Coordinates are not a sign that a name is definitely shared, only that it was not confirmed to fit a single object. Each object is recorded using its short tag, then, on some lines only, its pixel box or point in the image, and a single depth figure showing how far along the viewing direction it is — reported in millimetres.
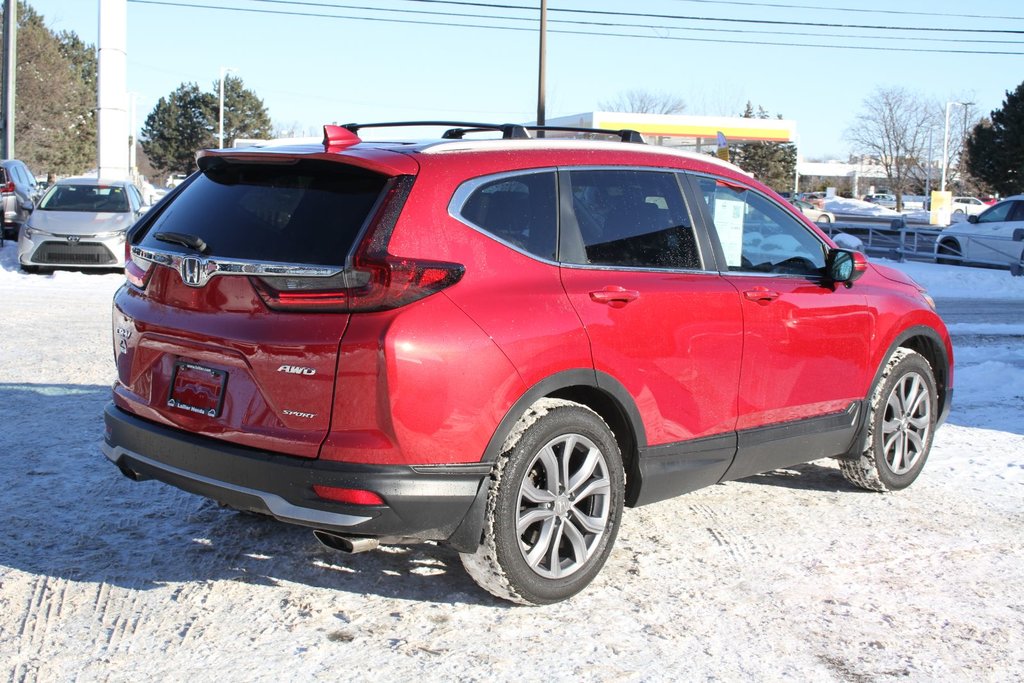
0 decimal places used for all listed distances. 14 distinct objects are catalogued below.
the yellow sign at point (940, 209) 50031
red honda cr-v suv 3775
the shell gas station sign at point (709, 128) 42750
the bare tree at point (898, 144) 89500
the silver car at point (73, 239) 17125
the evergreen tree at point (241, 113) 77250
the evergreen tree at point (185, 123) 78125
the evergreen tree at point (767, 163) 87375
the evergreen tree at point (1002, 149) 54031
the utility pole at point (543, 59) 30891
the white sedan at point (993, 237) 23500
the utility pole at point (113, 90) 26797
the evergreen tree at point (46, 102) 57125
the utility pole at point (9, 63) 29672
